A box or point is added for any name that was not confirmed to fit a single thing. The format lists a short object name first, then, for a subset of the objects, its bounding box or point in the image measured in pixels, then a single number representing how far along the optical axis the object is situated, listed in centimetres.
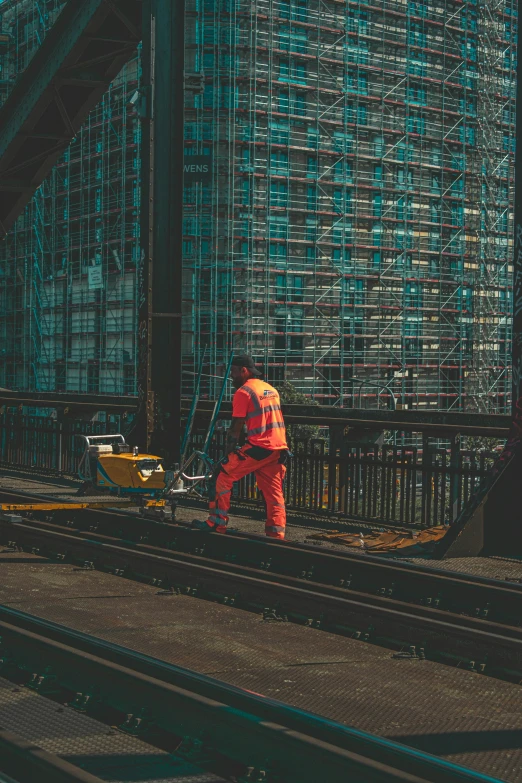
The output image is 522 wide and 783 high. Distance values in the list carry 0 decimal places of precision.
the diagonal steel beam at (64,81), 1373
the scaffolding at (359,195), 4847
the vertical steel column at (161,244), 1321
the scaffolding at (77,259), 5047
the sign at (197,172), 4681
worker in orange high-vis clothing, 1048
